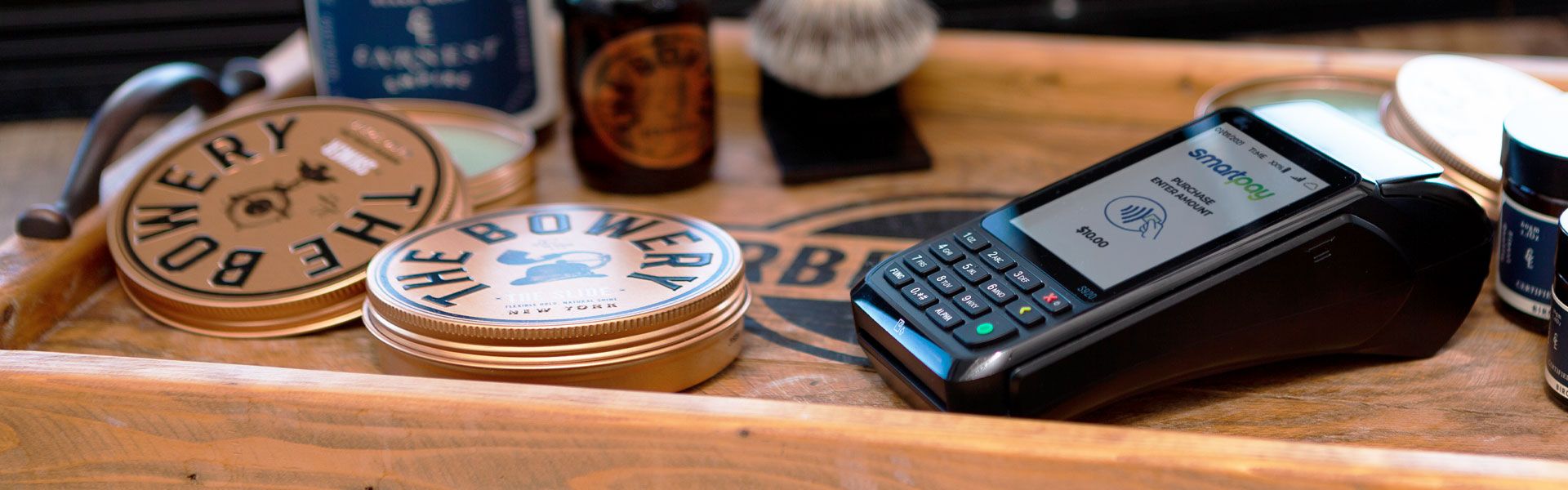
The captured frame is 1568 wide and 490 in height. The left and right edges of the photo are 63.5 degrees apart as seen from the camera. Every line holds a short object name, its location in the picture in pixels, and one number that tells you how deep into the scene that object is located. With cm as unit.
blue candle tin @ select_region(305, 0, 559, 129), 86
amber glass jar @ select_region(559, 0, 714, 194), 77
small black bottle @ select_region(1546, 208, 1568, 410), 52
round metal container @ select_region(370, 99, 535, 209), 78
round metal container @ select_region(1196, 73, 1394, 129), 84
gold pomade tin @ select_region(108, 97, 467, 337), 65
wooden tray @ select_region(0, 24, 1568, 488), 46
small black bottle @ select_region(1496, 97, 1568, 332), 56
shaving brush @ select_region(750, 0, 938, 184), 85
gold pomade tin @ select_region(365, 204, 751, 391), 56
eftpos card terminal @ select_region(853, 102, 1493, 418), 51
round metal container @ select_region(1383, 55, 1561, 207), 67
